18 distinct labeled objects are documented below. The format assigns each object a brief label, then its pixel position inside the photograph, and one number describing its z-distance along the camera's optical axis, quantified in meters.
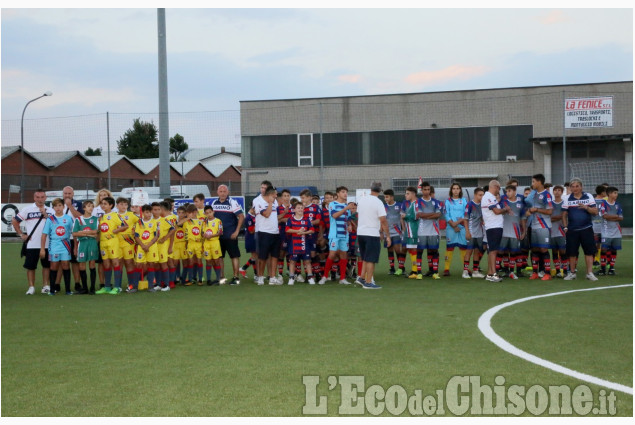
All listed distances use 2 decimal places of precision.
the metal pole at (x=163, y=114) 25.28
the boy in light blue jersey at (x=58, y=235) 13.97
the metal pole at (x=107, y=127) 32.56
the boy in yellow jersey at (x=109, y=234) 14.17
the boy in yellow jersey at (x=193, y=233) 15.41
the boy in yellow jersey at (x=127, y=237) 14.43
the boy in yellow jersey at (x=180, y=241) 15.50
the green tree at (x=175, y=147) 81.44
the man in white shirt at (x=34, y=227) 14.10
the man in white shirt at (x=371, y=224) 14.16
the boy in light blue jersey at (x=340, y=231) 15.48
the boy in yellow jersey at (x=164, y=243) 14.68
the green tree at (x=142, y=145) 91.38
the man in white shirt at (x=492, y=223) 15.48
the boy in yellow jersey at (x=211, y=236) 15.29
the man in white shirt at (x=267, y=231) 15.28
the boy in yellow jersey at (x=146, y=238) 14.51
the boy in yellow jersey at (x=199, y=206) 15.59
